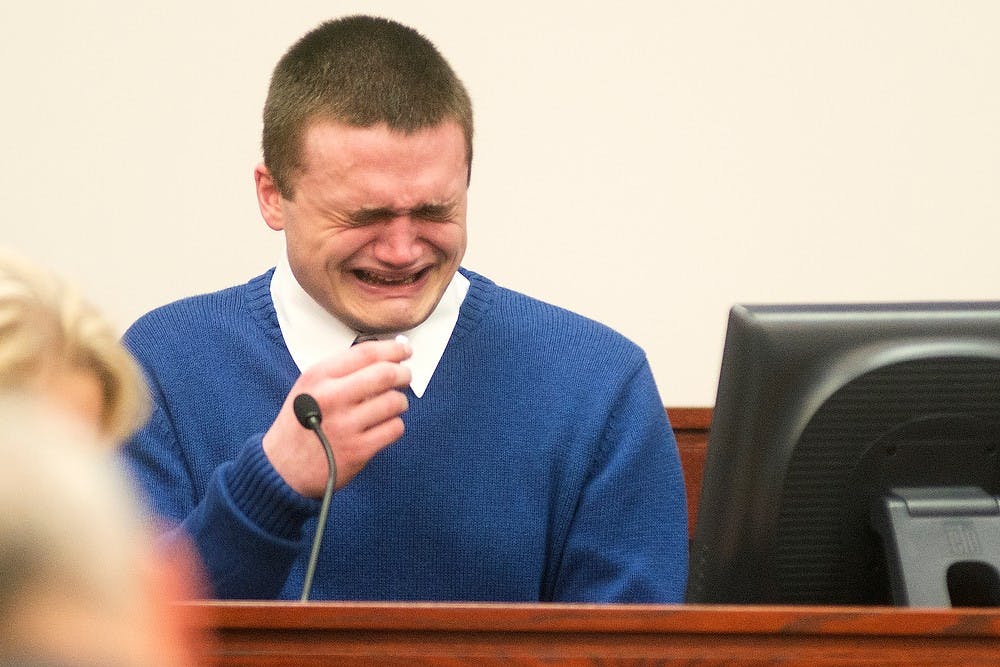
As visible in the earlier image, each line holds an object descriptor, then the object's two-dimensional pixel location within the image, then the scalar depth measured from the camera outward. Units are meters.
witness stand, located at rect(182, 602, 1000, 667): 4.08
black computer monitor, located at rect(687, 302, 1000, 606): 4.14
